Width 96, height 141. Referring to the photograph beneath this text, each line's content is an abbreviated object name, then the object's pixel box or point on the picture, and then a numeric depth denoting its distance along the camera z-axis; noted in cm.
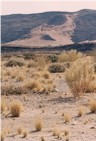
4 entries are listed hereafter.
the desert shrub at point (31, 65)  4909
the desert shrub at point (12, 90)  2350
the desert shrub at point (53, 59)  5526
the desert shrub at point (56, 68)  3997
